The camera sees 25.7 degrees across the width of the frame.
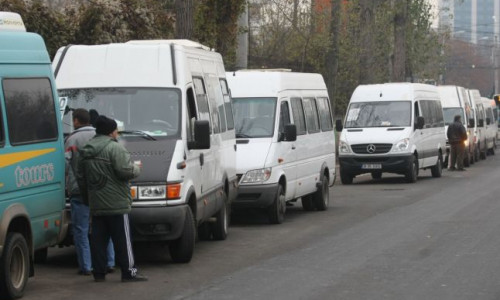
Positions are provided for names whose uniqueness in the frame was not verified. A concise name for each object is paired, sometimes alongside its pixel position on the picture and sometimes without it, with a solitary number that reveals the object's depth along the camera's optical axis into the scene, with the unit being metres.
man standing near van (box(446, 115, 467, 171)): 33.91
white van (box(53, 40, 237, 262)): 12.15
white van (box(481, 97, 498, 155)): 45.19
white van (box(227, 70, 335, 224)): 16.83
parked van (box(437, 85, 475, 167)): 38.25
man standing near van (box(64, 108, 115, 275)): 11.69
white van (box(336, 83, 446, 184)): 27.23
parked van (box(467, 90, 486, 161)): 40.64
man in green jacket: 11.12
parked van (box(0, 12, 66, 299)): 10.01
